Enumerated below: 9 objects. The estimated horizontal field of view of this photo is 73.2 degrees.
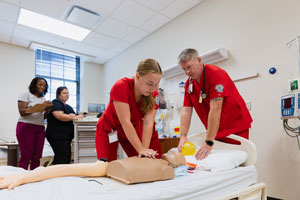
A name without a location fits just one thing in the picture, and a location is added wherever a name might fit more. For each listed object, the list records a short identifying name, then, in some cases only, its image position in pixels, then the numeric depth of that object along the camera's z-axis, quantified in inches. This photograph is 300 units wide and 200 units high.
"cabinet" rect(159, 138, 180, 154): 110.5
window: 189.0
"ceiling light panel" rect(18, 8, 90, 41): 131.6
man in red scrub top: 56.2
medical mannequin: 35.4
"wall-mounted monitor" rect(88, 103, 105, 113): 156.6
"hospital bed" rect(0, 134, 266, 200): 30.2
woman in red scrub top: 48.3
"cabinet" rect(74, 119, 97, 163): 105.0
